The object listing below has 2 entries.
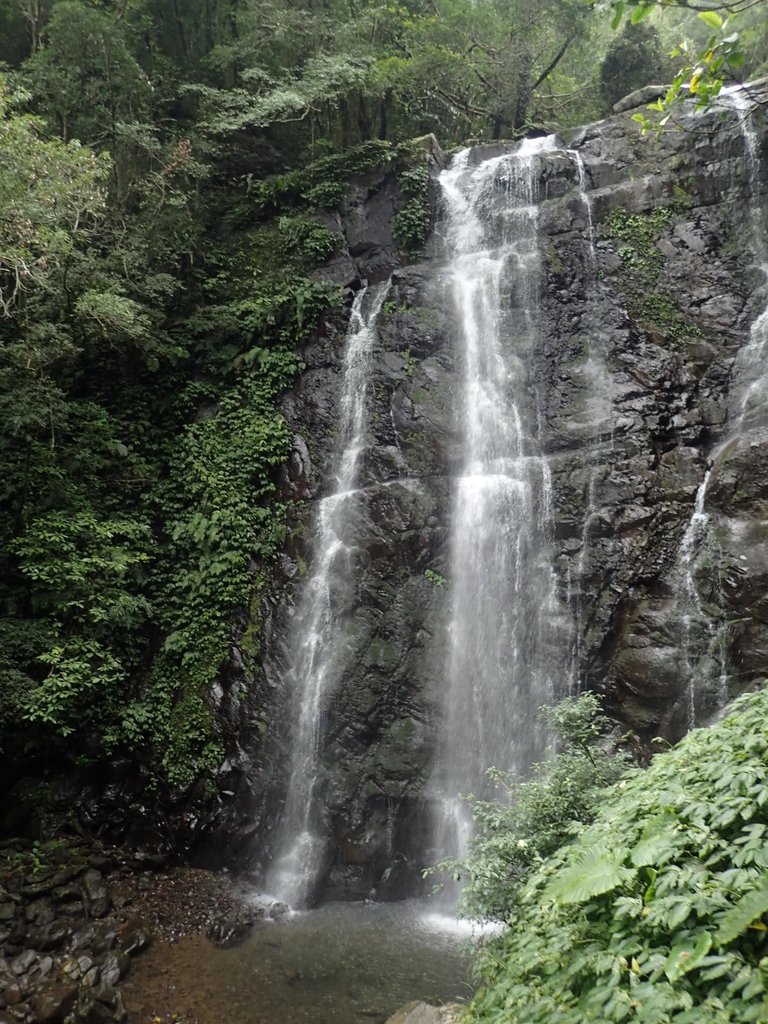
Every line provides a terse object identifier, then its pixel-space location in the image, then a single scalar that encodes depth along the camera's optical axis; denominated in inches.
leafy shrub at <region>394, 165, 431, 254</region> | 537.6
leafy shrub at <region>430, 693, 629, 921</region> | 180.7
